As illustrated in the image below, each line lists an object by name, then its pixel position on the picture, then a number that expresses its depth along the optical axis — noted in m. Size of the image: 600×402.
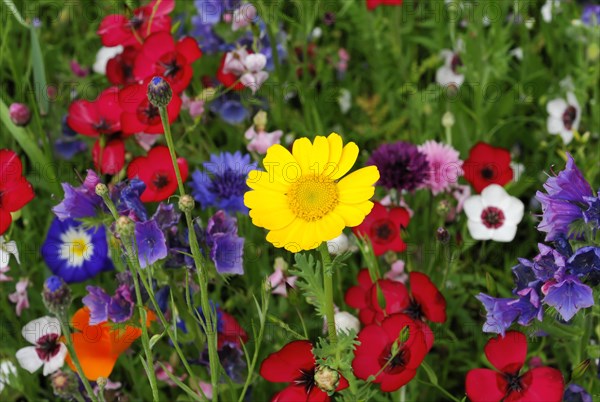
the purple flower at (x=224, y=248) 0.54
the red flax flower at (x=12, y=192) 0.55
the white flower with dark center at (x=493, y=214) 0.61
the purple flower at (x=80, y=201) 0.53
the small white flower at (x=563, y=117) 0.69
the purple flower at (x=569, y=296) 0.47
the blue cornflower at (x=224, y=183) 0.58
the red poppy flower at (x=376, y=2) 0.71
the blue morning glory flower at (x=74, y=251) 0.59
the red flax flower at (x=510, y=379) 0.51
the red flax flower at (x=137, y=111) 0.60
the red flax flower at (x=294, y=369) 0.51
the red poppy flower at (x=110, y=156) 0.61
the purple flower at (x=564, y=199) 0.48
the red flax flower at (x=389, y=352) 0.50
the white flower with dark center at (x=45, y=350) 0.56
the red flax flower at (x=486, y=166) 0.63
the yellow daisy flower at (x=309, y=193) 0.47
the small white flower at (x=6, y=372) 0.57
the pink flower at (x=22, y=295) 0.60
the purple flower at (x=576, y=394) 0.53
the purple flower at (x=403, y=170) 0.60
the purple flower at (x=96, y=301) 0.53
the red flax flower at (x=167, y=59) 0.62
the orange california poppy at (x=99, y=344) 0.54
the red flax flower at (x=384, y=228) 0.59
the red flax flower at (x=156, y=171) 0.58
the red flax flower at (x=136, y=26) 0.63
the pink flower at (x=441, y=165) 0.61
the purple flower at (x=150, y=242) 0.51
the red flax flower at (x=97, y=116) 0.62
